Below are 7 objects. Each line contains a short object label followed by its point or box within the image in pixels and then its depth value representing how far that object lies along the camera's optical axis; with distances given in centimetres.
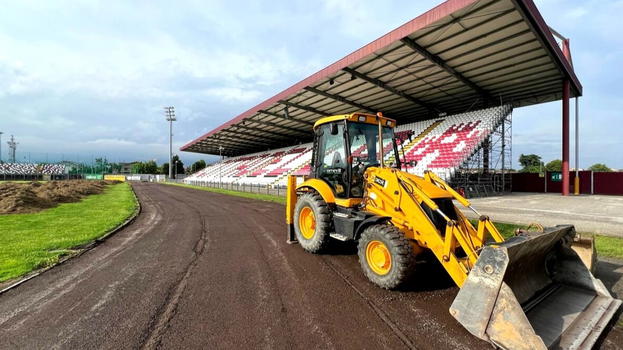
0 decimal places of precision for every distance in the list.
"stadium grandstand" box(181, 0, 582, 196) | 1252
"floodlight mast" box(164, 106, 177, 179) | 6565
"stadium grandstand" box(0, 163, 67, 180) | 6406
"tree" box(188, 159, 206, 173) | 9256
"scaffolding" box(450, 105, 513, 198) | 1947
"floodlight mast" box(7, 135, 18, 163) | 9338
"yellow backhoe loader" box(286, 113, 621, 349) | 267
